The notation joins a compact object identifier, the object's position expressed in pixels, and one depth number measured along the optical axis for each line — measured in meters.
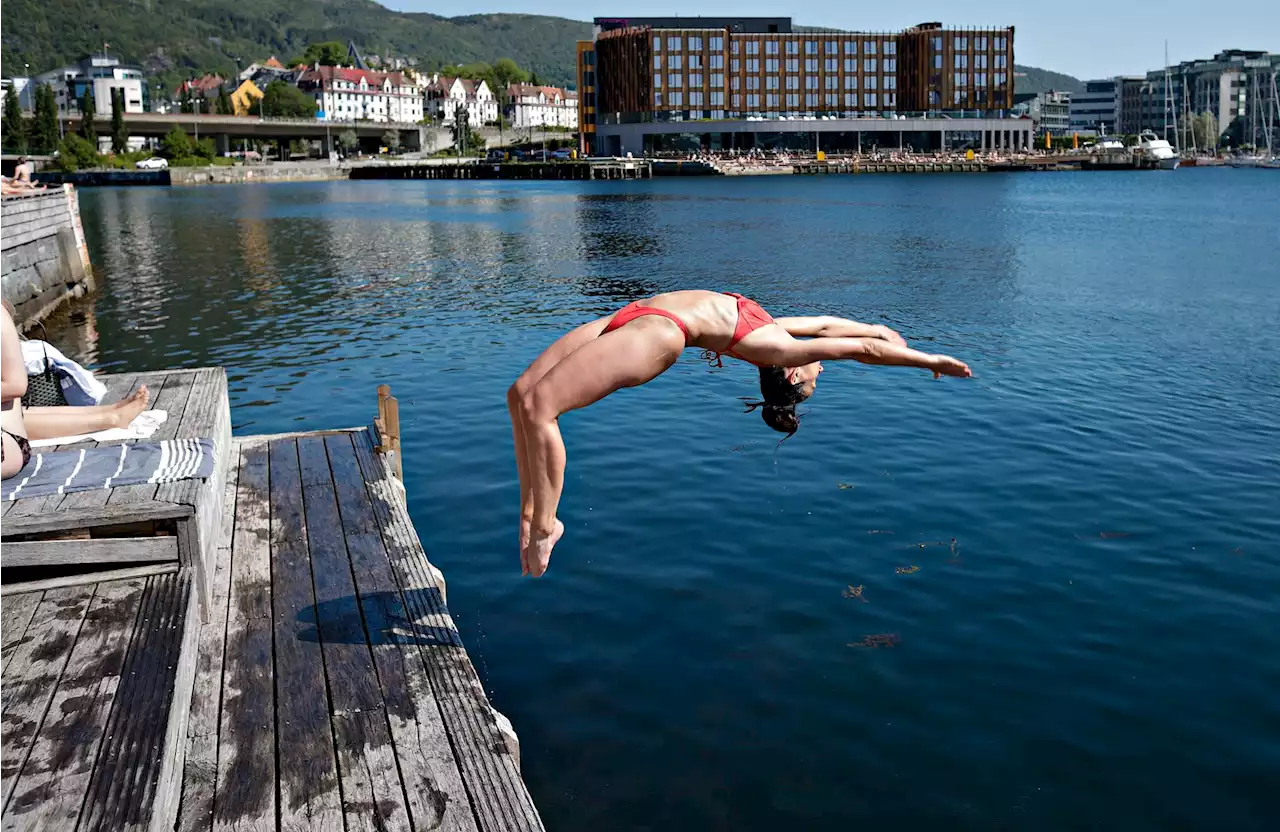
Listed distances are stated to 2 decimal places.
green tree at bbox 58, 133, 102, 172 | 150.88
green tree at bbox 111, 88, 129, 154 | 161.38
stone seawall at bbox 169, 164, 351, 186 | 149.38
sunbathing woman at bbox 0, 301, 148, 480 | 8.95
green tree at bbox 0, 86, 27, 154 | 150.62
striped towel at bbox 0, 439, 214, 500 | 8.56
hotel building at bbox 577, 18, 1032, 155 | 174.25
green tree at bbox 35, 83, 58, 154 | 151.50
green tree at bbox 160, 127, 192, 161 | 165.25
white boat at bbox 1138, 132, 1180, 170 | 190.12
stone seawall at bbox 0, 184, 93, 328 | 30.42
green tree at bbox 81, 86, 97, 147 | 164.00
